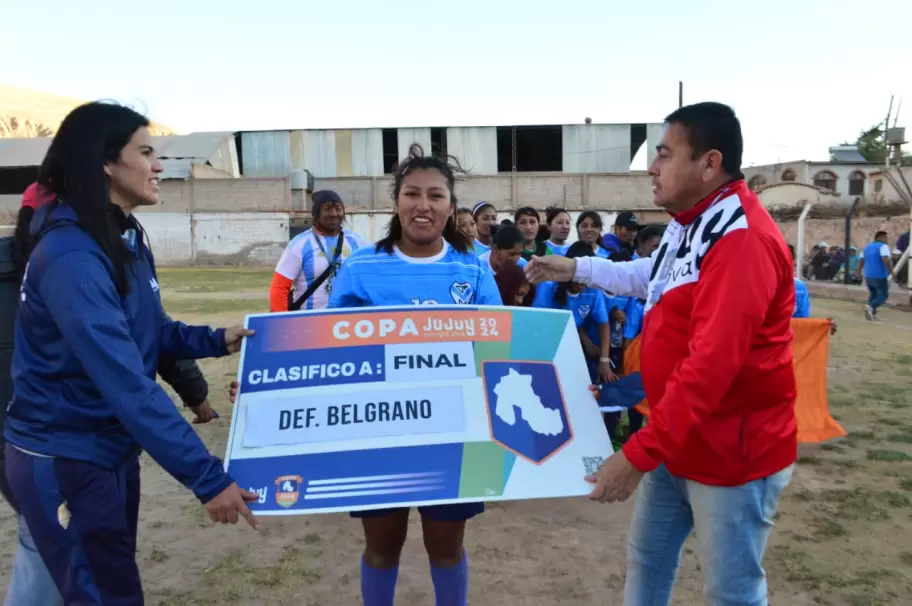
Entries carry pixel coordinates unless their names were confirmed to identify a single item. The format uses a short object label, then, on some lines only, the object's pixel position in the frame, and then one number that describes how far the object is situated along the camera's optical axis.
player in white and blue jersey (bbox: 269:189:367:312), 4.88
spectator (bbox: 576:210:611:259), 5.69
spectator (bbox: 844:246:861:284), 19.67
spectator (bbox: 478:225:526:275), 4.41
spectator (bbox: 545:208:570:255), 5.81
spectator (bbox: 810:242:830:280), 22.50
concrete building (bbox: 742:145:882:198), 44.28
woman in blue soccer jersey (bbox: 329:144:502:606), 2.32
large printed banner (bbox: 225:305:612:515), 1.96
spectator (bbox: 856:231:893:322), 13.43
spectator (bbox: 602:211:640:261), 5.82
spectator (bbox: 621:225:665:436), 5.33
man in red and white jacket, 1.68
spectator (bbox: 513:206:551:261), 6.02
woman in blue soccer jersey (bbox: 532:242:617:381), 4.81
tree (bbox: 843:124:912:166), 51.38
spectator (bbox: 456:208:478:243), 5.70
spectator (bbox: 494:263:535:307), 4.00
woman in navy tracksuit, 1.63
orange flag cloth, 5.04
